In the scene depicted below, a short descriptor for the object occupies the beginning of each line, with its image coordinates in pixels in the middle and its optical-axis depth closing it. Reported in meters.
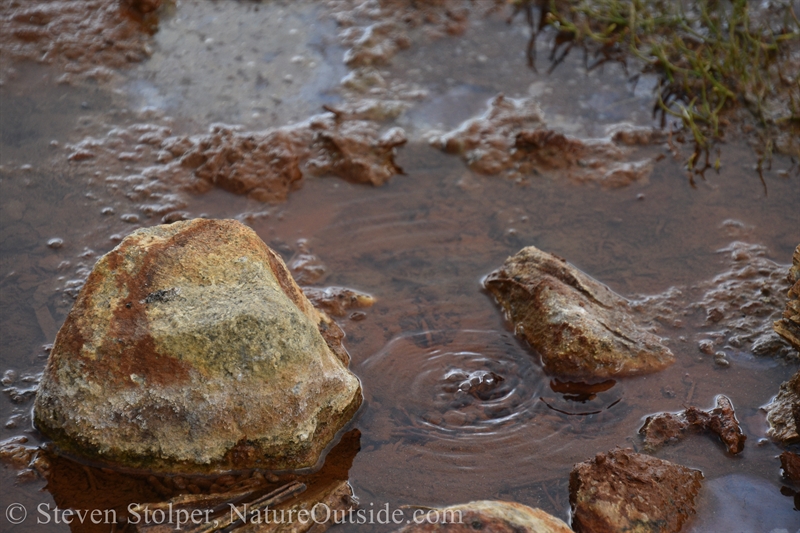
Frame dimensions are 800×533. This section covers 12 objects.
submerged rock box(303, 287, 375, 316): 3.37
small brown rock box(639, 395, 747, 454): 2.84
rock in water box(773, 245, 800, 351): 2.92
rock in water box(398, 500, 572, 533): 2.16
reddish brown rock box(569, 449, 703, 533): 2.49
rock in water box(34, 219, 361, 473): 2.51
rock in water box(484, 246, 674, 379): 3.09
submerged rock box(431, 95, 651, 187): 4.20
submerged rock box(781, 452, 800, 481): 2.70
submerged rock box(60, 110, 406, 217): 3.94
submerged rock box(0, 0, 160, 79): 4.60
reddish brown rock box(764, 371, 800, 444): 2.82
